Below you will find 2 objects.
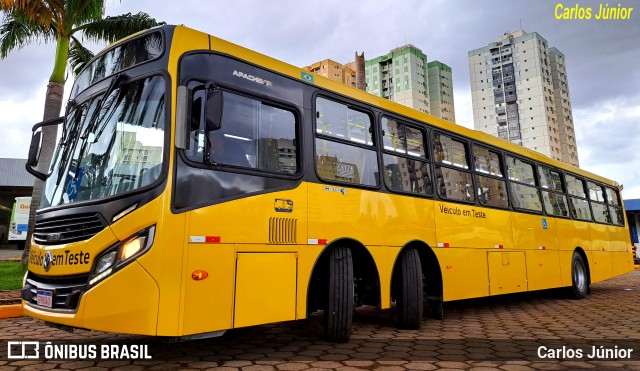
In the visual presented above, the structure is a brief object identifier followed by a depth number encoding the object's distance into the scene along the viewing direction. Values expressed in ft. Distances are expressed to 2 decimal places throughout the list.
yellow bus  11.41
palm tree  33.35
